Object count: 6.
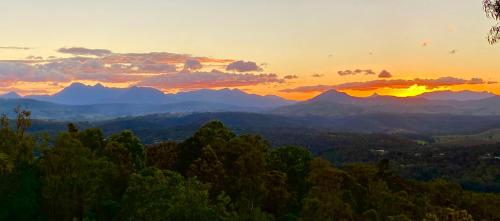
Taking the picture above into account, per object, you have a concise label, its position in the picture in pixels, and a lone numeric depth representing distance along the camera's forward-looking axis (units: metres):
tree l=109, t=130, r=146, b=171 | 82.38
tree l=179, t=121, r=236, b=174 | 87.94
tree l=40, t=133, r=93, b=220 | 61.84
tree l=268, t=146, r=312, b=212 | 90.06
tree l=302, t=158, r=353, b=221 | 57.59
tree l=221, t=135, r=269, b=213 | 74.00
